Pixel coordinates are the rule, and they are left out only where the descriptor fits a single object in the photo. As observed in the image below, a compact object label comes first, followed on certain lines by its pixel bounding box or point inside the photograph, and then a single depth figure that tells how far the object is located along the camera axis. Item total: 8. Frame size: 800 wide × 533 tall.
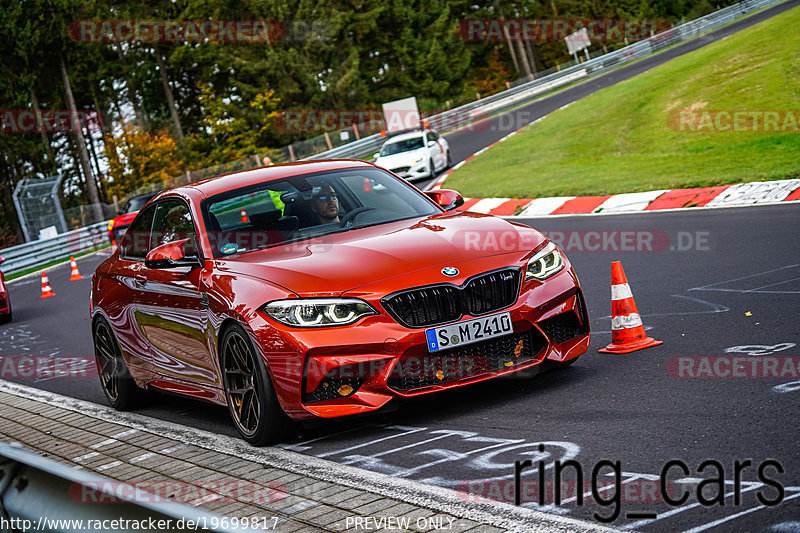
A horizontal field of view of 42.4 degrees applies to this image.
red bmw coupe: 5.82
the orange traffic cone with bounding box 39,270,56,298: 22.75
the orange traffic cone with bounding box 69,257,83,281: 25.91
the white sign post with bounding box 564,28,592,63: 64.69
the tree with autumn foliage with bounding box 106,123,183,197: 62.44
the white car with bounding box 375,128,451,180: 30.84
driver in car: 7.25
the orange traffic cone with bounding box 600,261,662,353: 7.27
